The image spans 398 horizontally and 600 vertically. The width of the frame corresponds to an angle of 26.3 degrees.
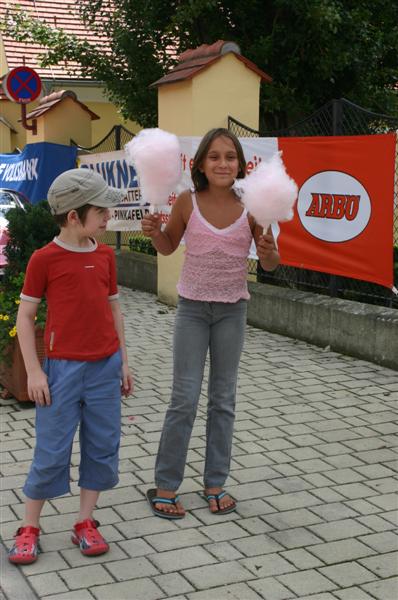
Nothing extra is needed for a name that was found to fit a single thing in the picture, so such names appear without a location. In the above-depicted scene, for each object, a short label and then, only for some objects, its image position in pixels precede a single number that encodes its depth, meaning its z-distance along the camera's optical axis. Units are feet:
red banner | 23.88
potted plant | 20.34
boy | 11.85
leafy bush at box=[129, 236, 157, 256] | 40.70
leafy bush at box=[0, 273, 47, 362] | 20.21
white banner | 32.07
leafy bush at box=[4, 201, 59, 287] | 21.72
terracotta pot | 19.84
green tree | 33.88
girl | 13.35
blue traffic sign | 48.34
